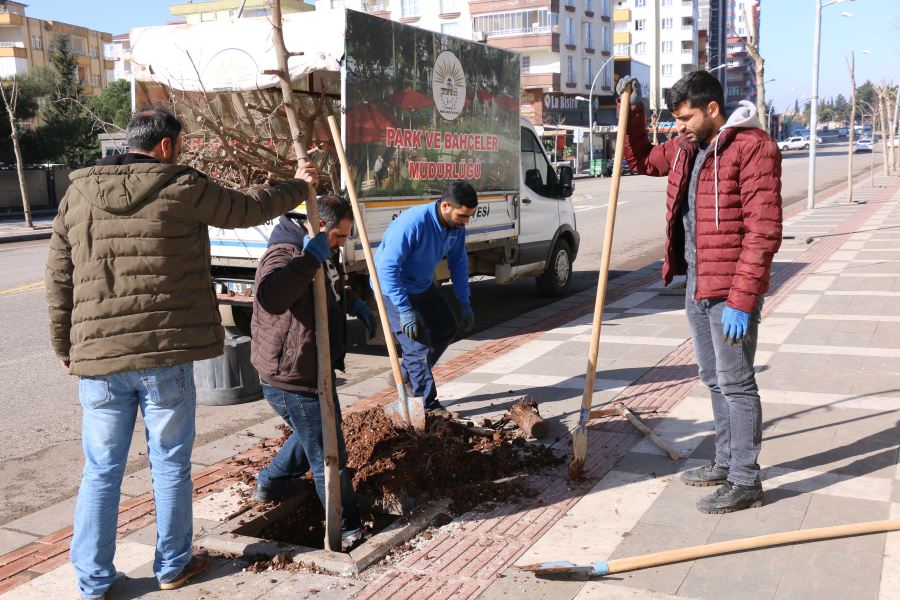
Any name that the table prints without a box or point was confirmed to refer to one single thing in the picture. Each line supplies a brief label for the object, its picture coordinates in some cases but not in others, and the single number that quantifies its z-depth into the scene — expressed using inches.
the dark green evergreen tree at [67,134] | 1320.1
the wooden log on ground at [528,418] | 219.8
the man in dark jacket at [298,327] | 146.6
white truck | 315.6
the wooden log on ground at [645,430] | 203.3
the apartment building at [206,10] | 2945.4
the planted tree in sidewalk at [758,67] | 763.5
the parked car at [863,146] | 3351.4
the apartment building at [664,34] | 3831.2
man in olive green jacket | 133.4
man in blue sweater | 233.1
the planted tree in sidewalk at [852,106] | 992.9
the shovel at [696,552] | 145.7
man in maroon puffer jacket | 160.9
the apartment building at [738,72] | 5861.2
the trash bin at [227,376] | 273.7
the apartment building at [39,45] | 2502.2
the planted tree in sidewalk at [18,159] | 900.0
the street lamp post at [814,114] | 923.4
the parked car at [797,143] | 3730.3
